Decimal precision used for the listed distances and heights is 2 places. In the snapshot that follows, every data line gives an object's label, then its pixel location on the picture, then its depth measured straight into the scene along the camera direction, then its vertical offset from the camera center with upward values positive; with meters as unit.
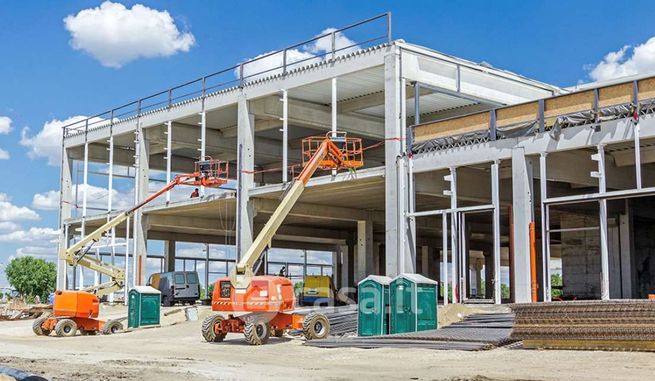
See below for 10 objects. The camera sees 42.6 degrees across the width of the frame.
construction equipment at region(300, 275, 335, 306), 47.01 -0.95
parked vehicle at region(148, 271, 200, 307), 47.94 -0.73
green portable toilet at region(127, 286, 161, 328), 34.03 -1.36
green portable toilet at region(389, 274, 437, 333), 23.84 -0.83
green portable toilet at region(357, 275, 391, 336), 24.19 -0.93
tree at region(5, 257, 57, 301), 93.62 -0.19
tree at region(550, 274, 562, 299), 93.97 -0.60
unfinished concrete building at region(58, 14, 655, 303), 26.95 +4.25
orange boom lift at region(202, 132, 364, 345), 25.28 -1.09
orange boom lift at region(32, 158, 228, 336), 31.23 -0.71
